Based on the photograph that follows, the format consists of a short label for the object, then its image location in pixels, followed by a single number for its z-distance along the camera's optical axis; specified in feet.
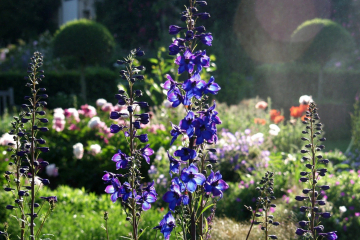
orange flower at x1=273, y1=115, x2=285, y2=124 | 22.47
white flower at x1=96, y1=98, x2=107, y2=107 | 21.36
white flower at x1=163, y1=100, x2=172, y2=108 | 20.34
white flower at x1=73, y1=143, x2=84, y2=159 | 17.21
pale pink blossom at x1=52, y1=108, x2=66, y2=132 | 19.65
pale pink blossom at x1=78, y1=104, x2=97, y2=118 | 21.77
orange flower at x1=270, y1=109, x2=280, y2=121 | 23.65
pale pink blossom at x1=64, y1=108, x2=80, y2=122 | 20.99
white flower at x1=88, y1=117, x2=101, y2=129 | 19.34
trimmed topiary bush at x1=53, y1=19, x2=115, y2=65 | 38.65
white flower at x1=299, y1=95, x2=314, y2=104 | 20.40
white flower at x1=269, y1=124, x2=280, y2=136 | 18.76
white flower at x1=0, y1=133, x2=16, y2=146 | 16.46
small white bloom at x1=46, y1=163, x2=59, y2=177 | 17.93
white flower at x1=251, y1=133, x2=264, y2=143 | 17.47
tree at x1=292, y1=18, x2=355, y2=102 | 35.47
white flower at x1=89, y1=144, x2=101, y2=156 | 17.90
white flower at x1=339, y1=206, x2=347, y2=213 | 12.12
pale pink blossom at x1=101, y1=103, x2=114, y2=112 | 21.16
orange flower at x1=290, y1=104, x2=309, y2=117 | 23.04
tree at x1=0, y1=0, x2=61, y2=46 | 82.74
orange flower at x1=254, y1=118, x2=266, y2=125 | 22.21
